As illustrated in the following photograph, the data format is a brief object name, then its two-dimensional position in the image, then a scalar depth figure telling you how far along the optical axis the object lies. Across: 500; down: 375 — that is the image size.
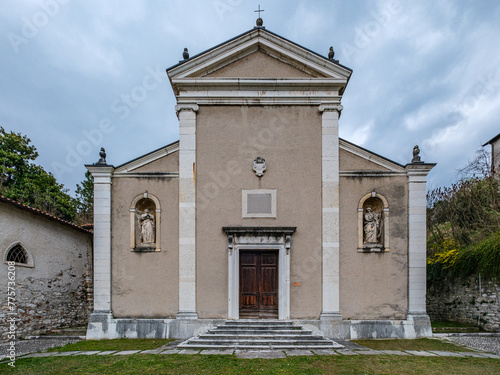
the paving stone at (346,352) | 8.15
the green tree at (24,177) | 19.70
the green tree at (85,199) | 28.95
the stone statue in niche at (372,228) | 10.48
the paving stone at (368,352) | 8.17
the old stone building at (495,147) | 20.00
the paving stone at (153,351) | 8.23
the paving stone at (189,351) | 8.26
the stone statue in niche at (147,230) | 10.52
